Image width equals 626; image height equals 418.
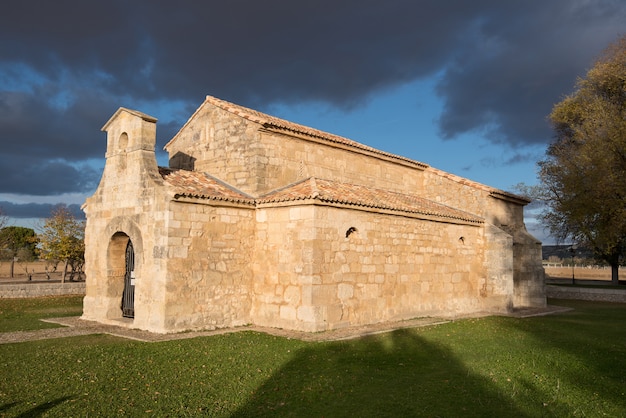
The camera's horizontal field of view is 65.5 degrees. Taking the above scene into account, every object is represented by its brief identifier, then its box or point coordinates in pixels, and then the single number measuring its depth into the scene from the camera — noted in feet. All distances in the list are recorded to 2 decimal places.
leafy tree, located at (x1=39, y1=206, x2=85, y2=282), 87.61
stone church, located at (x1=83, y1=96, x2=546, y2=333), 40.32
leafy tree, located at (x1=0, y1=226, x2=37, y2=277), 146.82
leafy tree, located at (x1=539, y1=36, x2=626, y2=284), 72.43
